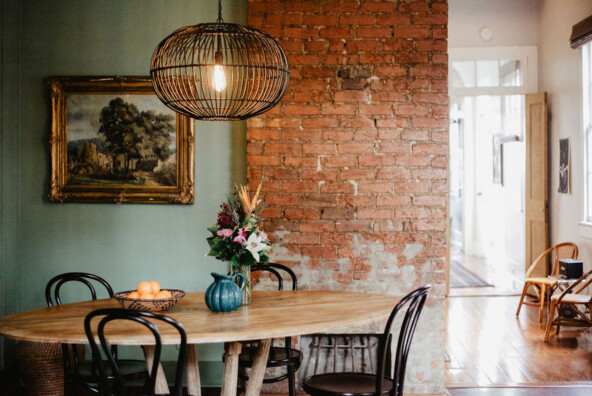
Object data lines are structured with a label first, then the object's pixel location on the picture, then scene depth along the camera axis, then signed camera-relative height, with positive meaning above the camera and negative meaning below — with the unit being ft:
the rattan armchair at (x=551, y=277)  18.40 -2.86
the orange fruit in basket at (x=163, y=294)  8.78 -1.53
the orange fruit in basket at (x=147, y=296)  8.66 -1.52
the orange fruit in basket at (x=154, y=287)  8.79 -1.41
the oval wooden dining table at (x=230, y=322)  7.48 -1.79
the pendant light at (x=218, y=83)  8.15 +1.57
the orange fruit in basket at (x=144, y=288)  8.73 -1.41
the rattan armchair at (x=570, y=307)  16.46 -3.49
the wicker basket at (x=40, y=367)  11.45 -3.38
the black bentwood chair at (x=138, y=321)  7.00 -1.80
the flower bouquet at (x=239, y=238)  8.89 -0.69
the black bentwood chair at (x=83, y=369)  9.13 -2.87
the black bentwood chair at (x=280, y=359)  9.96 -2.87
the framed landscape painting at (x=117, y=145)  13.15 +1.12
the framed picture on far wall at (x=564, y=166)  20.85 +0.85
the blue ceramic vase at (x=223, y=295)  8.71 -1.52
